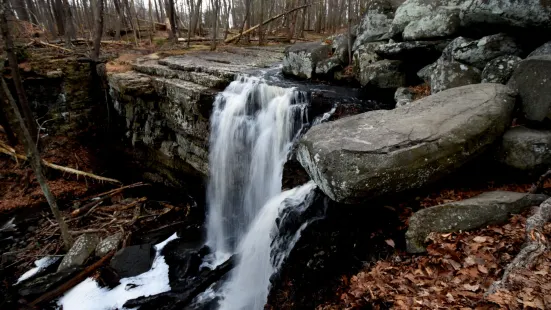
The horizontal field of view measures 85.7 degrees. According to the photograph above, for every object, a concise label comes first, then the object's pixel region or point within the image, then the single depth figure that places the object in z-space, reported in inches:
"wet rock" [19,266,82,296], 265.0
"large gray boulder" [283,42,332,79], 394.3
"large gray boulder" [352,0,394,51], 365.1
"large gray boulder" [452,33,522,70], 223.8
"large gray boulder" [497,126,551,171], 163.5
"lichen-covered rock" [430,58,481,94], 238.7
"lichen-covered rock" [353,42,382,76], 342.6
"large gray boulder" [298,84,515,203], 158.9
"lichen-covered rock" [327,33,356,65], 386.9
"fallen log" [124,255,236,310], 243.3
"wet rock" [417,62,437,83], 286.9
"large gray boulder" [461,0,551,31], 199.3
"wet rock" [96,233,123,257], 314.5
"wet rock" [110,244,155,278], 296.0
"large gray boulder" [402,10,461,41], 269.4
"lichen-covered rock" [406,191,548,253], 150.4
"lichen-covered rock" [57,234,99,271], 297.7
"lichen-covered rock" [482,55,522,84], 210.7
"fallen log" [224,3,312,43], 754.1
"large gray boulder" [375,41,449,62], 286.4
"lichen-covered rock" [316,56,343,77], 381.1
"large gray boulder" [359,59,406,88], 312.8
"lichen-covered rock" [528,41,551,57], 195.6
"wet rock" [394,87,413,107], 272.1
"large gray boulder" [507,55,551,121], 173.3
